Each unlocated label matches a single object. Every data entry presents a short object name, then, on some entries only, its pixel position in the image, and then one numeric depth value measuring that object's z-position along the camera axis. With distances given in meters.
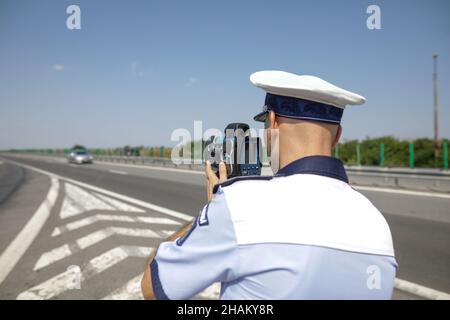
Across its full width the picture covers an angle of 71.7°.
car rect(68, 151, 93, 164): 35.66
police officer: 0.98
